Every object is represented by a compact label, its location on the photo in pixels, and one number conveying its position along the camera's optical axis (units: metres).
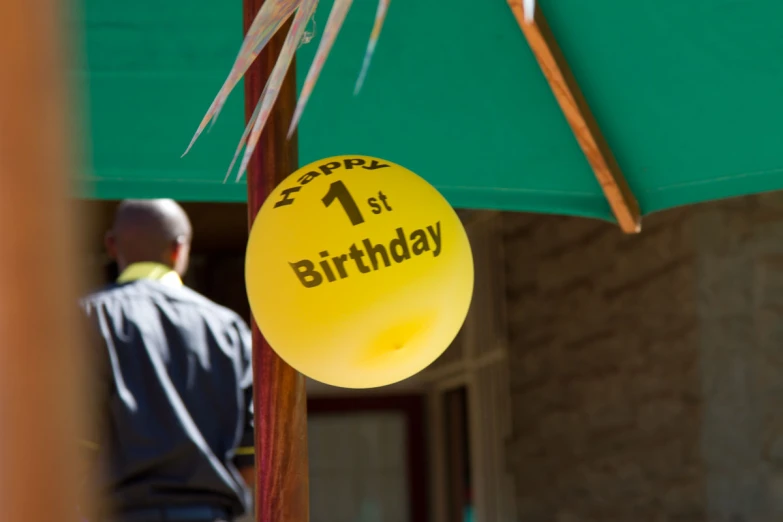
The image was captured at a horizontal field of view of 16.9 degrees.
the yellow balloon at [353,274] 3.17
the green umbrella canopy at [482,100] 3.67
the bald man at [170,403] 3.81
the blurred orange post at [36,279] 1.32
